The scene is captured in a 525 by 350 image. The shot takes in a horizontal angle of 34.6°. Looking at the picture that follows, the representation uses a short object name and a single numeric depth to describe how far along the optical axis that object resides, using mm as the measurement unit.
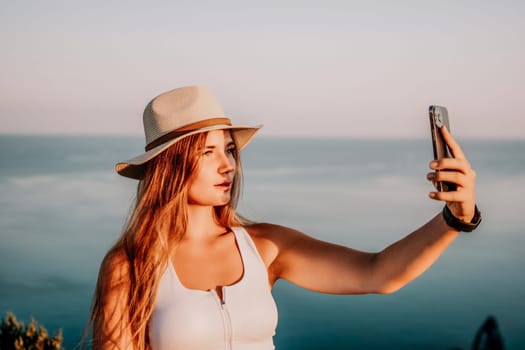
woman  2785
